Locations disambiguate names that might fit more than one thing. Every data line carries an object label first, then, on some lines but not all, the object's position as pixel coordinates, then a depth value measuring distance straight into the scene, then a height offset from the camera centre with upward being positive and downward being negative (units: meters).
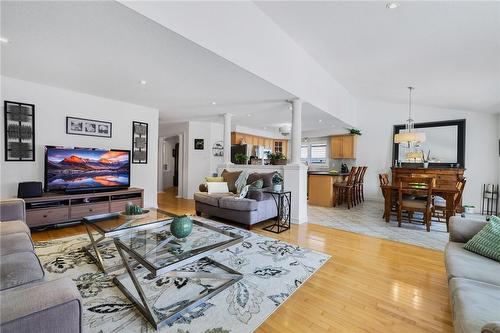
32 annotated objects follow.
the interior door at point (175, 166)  8.98 -0.17
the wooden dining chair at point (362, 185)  6.30 -0.62
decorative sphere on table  2.01 -0.59
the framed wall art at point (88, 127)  4.00 +0.65
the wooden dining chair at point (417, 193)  3.71 -0.47
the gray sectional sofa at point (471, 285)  1.05 -0.72
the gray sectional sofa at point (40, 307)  0.75 -0.53
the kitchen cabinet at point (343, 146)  7.02 +0.59
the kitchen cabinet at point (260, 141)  7.55 +0.85
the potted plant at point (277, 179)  4.40 -0.31
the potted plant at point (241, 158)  5.46 +0.12
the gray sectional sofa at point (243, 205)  3.70 -0.75
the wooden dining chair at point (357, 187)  5.93 -0.63
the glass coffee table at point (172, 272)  1.62 -1.07
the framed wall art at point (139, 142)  4.90 +0.45
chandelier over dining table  4.48 +0.58
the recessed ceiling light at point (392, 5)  2.52 +1.85
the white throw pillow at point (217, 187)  4.52 -0.50
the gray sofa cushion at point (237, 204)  3.66 -0.69
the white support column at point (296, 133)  4.15 +0.60
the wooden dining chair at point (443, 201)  3.71 -0.64
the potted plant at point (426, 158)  5.96 +0.20
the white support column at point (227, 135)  5.58 +0.70
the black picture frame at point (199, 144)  6.84 +0.58
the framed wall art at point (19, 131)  3.35 +0.45
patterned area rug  1.55 -1.11
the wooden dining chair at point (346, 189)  5.59 -0.66
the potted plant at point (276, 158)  5.07 +0.13
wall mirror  5.57 +0.57
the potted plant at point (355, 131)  6.83 +1.04
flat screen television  3.64 -0.14
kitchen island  5.76 -0.62
